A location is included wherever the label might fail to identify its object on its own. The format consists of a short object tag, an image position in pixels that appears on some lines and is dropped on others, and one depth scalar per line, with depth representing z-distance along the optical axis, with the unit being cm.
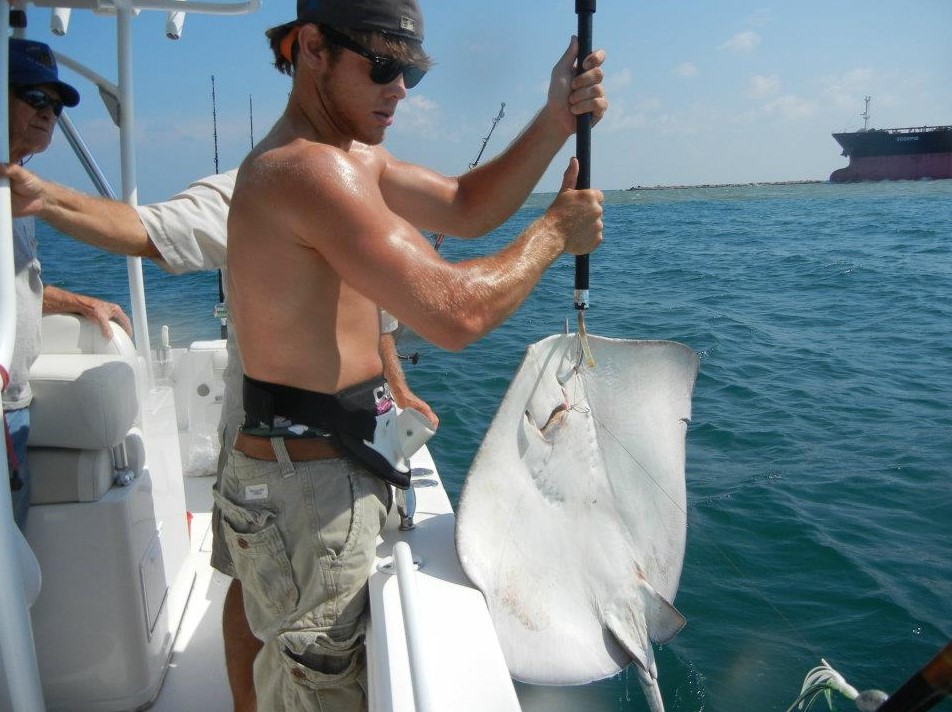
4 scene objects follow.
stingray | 175
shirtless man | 135
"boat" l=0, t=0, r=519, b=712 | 132
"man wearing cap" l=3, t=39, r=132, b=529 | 162
